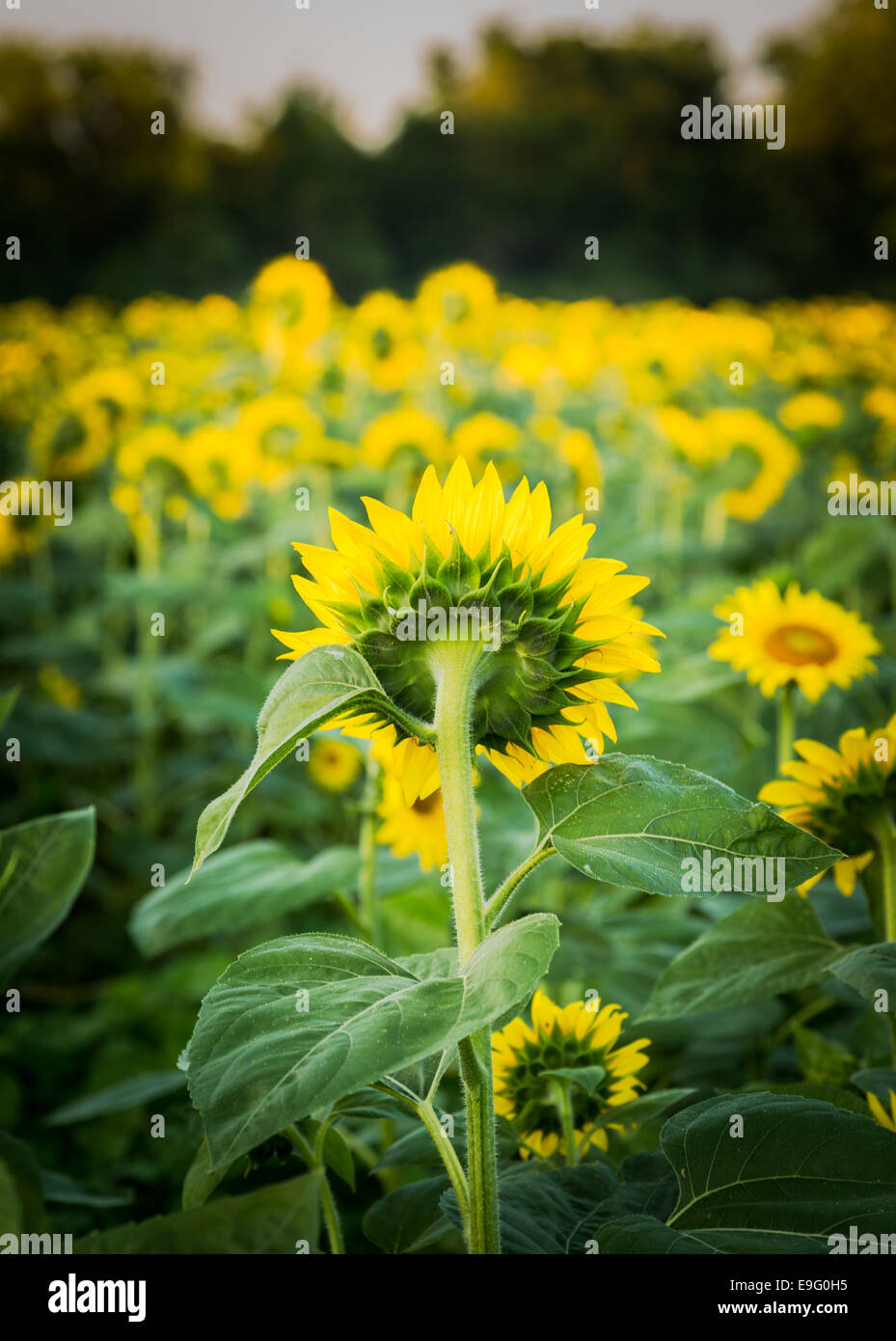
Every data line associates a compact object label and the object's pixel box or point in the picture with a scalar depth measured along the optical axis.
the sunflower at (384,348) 3.29
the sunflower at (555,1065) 0.79
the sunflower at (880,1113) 0.74
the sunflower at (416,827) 1.16
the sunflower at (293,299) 2.91
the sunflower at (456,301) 3.17
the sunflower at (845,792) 0.83
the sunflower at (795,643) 1.16
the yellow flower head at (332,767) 2.13
